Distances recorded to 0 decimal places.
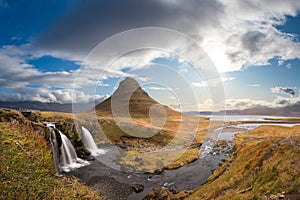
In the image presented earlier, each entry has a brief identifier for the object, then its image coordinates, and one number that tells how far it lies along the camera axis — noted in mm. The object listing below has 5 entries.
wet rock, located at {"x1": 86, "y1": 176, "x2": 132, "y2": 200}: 32625
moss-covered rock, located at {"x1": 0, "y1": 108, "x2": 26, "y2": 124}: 32131
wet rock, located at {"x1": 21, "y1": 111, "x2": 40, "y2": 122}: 43153
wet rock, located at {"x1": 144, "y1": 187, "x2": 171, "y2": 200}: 29569
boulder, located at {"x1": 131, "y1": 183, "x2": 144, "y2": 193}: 34484
